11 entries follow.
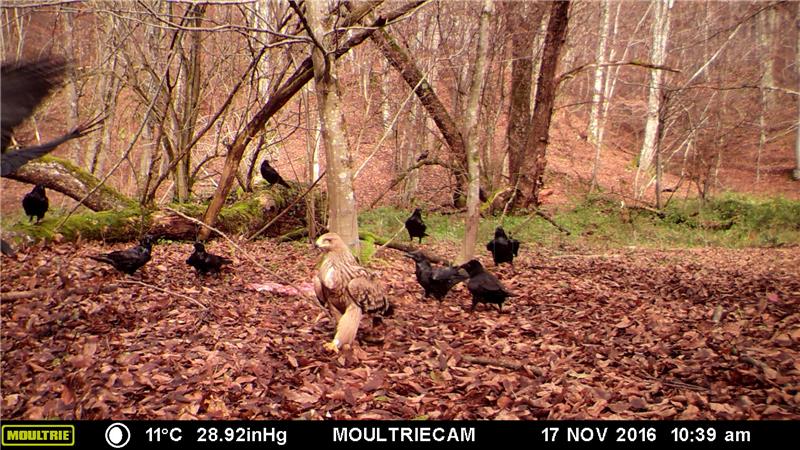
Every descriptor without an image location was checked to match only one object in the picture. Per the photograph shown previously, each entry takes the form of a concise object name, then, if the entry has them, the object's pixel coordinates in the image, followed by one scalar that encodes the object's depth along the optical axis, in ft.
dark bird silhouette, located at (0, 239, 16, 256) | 13.29
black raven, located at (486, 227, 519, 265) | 30.40
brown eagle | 15.47
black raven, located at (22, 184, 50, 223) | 30.09
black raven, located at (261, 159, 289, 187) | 40.52
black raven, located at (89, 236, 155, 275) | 21.52
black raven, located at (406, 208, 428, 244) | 37.01
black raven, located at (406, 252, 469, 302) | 22.74
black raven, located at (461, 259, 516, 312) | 21.44
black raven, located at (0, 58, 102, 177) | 13.69
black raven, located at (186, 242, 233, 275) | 23.77
